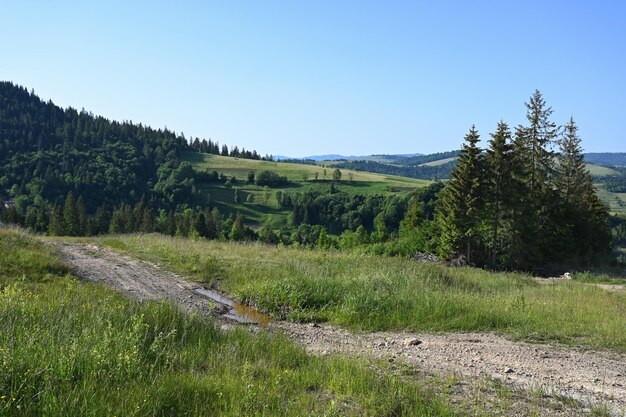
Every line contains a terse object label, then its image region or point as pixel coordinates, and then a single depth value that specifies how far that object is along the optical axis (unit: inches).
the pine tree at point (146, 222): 3272.6
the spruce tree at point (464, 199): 1244.5
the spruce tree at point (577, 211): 1443.2
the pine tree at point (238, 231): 3648.6
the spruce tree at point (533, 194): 1263.5
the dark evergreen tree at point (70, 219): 3061.0
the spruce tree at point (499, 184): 1250.6
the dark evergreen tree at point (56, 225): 2974.9
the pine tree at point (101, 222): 3380.9
